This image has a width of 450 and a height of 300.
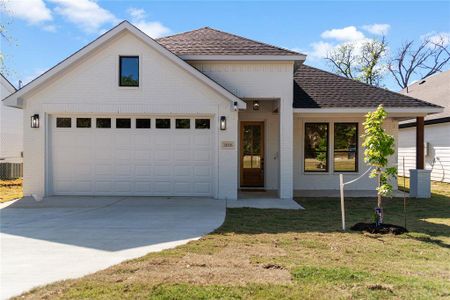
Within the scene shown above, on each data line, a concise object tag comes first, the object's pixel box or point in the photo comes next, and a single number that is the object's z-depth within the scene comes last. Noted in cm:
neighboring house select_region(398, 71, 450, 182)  1836
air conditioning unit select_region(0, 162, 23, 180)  2019
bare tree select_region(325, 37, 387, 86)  4322
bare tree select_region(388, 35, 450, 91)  4341
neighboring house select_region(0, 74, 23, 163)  2167
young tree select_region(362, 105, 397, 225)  793
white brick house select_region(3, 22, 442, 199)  1231
